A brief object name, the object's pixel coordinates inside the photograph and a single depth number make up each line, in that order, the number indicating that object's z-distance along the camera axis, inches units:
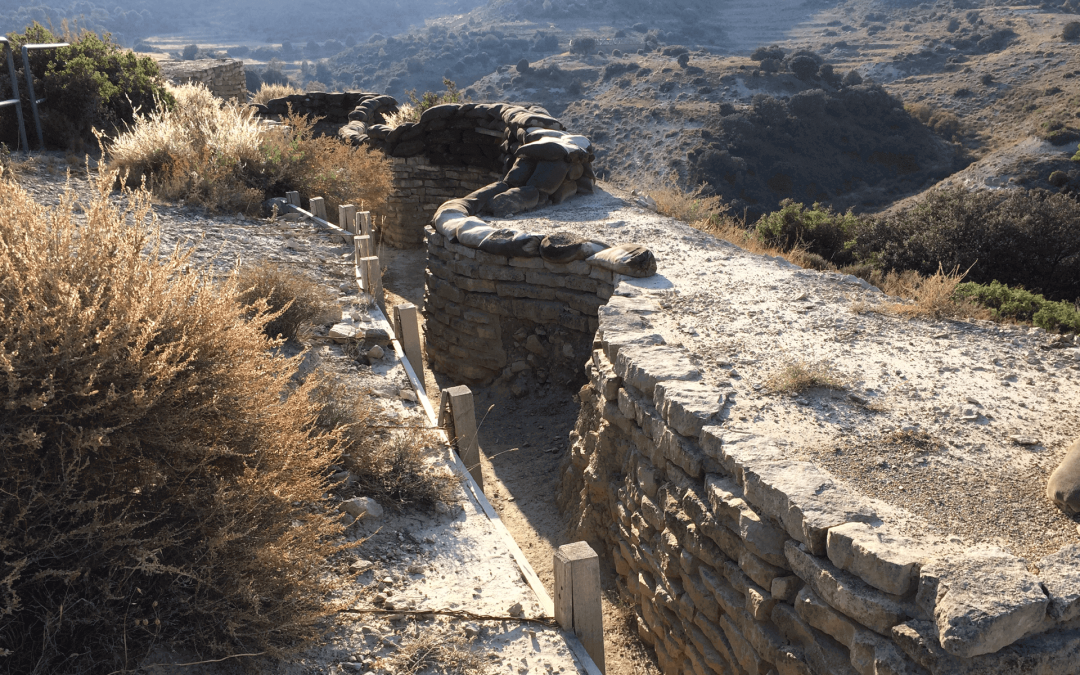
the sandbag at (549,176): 311.0
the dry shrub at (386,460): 133.3
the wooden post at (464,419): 151.5
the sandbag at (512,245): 238.7
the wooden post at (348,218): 279.0
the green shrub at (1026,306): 241.8
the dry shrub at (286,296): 184.9
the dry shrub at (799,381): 145.1
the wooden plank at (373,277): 219.8
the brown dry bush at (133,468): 78.4
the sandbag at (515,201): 295.4
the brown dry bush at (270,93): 687.9
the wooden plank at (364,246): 237.6
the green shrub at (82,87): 333.4
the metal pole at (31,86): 312.7
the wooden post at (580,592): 108.2
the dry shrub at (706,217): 279.0
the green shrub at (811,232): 414.0
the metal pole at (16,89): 303.1
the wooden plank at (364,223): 266.2
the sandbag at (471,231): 251.3
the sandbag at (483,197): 295.0
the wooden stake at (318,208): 289.6
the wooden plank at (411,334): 190.1
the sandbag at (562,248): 228.4
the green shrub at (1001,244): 352.2
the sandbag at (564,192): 315.6
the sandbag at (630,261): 213.8
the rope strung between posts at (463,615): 106.8
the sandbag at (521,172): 314.0
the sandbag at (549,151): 319.9
